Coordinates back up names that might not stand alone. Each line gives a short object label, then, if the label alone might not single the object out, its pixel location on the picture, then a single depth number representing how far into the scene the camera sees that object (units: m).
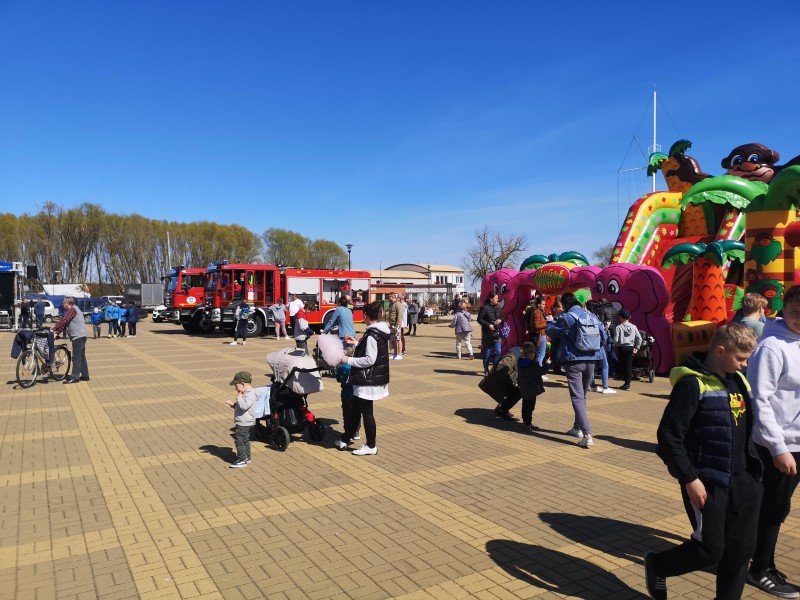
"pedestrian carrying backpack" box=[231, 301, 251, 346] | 19.72
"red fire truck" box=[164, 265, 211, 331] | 24.98
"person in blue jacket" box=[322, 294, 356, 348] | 9.52
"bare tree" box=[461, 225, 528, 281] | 46.85
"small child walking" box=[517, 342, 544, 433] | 7.42
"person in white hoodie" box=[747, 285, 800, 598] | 3.21
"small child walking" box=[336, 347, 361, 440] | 6.47
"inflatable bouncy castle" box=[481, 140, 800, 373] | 10.32
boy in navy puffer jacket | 2.93
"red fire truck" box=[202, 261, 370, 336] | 23.00
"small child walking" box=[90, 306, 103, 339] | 23.09
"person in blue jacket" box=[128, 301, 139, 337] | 23.09
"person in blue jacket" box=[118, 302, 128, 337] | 23.30
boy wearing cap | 6.09
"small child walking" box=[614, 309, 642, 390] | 10.73
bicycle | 11.20
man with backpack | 6.77
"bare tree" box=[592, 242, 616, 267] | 75.39
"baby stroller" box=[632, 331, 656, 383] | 11.52
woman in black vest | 6.24
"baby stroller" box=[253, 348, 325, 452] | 6.97
